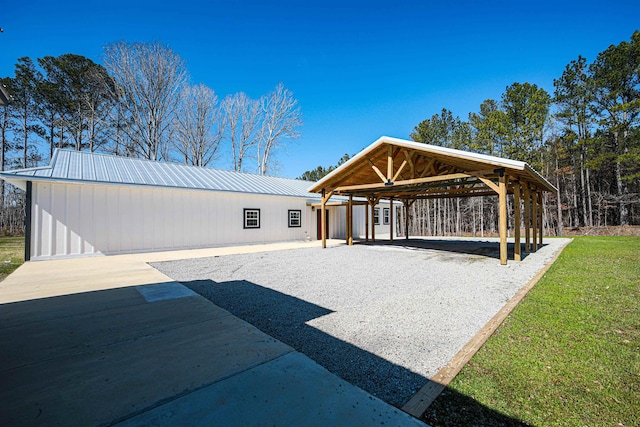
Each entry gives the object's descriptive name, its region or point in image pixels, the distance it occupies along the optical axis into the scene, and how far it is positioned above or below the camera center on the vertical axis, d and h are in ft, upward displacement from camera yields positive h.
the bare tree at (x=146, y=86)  65.67 +34.35
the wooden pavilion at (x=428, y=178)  25.61 +4.77
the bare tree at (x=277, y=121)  81.66 +30.79
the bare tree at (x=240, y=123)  82.53 +30.36
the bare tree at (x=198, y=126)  76.13 +27.98
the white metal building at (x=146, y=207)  28.35 +2.05
